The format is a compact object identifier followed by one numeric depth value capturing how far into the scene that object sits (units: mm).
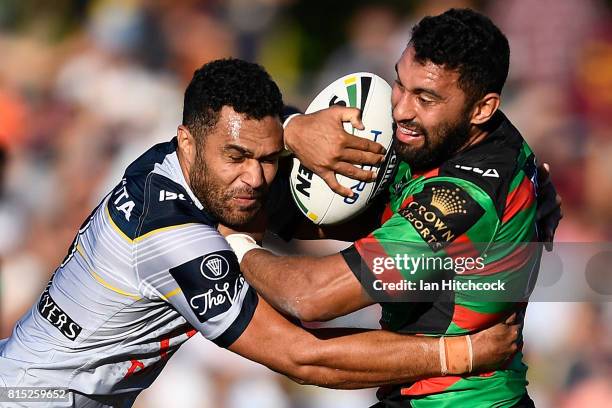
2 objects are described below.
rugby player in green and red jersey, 8805
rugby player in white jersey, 8961
